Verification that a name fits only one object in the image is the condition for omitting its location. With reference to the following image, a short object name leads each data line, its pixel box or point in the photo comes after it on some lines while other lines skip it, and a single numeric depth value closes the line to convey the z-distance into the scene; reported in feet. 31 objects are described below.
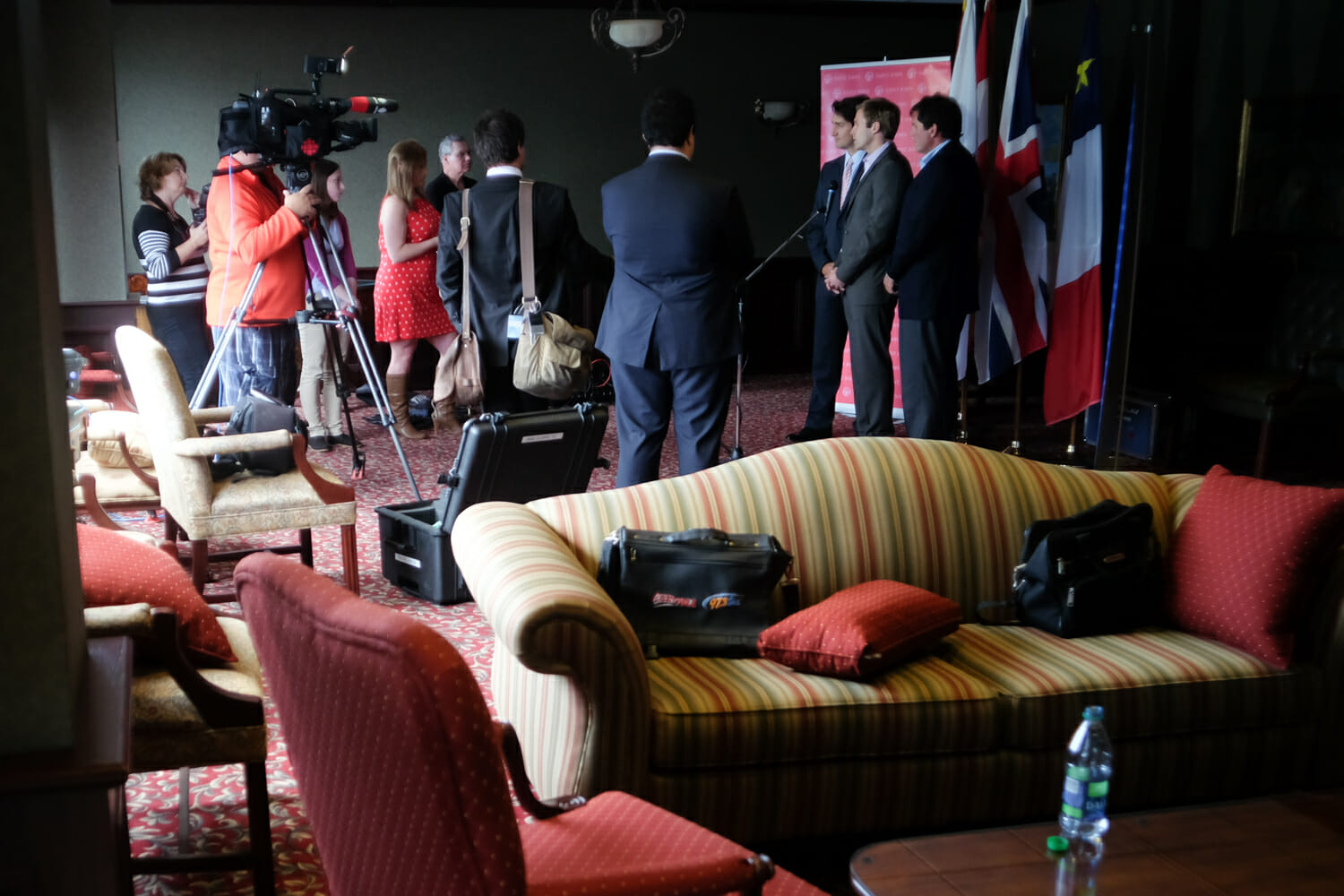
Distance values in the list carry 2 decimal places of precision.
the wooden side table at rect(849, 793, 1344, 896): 6.05
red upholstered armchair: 4.02
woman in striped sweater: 17.10
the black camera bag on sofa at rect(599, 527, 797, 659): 8.57
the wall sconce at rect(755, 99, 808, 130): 29.35
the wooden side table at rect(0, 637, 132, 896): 4.26
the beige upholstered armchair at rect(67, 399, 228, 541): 12.56
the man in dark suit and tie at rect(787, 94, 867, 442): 20.62
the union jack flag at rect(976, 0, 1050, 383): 19.19
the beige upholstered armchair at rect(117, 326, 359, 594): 11.25
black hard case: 12.44
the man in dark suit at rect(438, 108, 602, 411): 15.15
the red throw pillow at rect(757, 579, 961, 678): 8.09
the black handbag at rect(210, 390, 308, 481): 12.52
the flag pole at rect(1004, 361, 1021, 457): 20.71
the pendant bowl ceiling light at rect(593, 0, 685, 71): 24.14
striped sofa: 7.59
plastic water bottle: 6.49
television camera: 13.83
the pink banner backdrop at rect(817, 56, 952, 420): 22.45
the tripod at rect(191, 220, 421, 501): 14.79
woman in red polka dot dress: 18.97
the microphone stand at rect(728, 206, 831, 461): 17.78
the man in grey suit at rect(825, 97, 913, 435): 17.89
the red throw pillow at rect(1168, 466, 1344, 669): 8.93
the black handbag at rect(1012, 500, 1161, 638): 9.32
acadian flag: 18.54
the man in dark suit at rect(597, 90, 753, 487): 13.44
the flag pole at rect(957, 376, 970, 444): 21.21
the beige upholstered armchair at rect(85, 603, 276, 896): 6.07
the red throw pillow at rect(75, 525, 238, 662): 6.68
